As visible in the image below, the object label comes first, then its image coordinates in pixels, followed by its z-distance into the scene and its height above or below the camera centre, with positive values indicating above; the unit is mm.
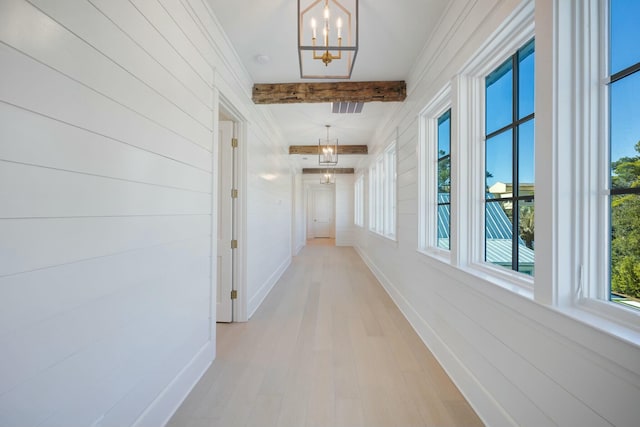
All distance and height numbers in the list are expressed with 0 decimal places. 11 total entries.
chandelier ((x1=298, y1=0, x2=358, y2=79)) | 1753 +1530
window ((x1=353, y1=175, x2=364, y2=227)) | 8008 +351
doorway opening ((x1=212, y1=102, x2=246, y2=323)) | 3109 -112
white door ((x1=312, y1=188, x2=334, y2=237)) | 12398 +54
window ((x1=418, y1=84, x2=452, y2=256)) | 2594 +359
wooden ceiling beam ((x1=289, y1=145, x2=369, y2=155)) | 6449 +1456
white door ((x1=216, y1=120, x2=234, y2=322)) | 3107 -133
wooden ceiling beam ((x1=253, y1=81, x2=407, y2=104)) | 3326 +1435
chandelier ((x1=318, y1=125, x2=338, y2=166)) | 5466 +1456
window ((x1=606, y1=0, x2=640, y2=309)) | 974 +221
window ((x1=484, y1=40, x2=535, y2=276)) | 1505 +299
